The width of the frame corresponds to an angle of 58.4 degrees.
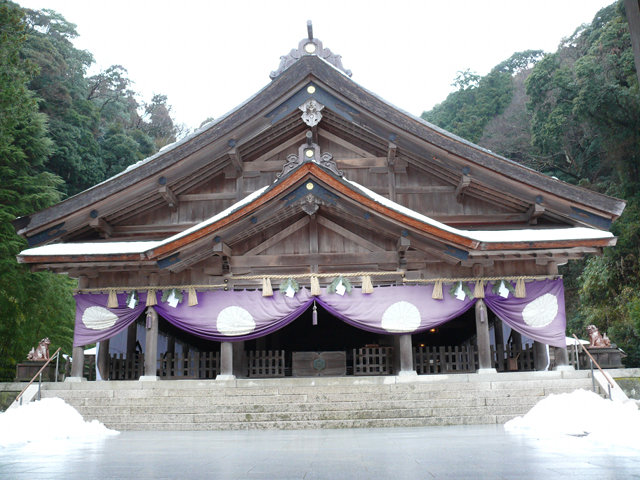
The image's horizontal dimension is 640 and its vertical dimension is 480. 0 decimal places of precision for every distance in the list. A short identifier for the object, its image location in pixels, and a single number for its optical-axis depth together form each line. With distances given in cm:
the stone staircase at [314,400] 1002
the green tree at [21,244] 1570
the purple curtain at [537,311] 1281
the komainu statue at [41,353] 1259
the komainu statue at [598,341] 1233
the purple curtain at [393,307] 1293
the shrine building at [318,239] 1241
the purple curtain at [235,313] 1298
